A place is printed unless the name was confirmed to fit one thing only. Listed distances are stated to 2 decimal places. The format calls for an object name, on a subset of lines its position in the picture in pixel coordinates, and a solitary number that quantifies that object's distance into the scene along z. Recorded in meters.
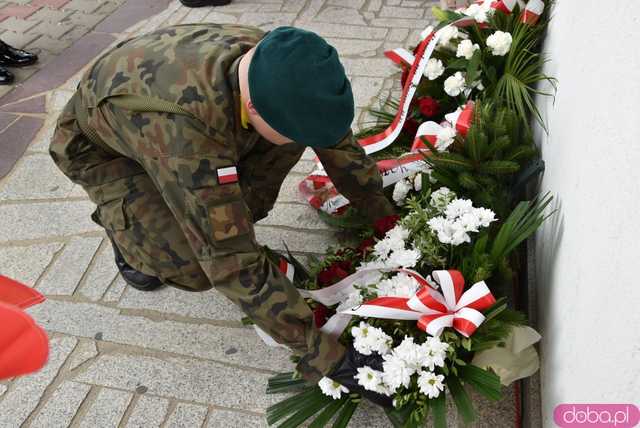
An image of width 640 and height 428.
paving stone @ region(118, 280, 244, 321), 2.36
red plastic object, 0.82
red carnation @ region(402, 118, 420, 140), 2.77
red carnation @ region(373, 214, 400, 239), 2.15
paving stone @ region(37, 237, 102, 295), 2.54
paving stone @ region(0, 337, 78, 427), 2.06
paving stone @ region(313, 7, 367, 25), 4.31
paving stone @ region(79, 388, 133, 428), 2.02
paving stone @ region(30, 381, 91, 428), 2.04
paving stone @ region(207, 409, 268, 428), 1.98
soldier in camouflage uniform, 1.61
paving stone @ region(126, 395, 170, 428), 2.00
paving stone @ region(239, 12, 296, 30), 4.34
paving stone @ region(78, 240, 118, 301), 2.50
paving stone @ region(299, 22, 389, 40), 4.10
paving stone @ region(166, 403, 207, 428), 1.99
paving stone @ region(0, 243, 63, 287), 2.62
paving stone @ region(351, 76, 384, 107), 3.43
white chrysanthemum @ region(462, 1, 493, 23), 2.80
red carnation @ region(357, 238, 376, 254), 2.17
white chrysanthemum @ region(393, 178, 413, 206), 2.35
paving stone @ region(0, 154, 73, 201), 3.05
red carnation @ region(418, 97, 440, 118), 2.70
